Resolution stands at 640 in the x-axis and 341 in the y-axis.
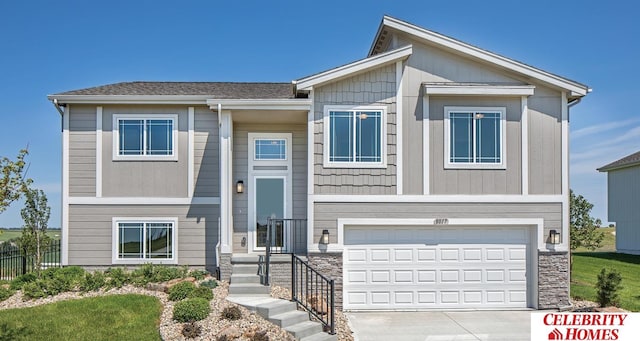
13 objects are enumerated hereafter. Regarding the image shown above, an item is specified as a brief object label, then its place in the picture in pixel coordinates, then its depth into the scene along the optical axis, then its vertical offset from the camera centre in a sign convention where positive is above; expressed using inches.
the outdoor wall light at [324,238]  416.2 -47.8
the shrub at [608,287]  412.5 -88.2
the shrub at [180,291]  352.8 -80.0
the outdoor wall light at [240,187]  461.7 -4.2
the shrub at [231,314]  318.7 -87.0
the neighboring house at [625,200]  924.6 -29.8
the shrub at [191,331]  294.8 -91.4
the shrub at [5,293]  371.2 -87.2
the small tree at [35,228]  465.4 -45.3
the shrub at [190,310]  315.3 -84.5
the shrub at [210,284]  391.5 -82.9
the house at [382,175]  422.3 +7.3
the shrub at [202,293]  353.2 -81.8
